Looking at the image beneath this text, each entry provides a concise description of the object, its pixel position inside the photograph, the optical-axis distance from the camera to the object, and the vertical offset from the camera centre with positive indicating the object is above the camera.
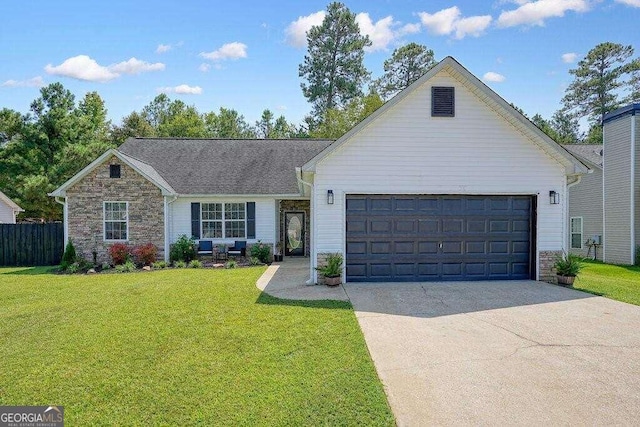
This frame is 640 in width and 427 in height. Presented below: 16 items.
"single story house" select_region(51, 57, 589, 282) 10.90 +0.61
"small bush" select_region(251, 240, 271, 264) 16.16 -1.66
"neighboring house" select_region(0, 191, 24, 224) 25.61 +0.24
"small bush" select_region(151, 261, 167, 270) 14.85 -1.96
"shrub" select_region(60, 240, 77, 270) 14.58 -1.60
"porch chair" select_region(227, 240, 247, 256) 16.42 -1.53
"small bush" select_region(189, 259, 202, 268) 15.02 -1.95
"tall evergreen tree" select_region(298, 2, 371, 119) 41.19 +15.67
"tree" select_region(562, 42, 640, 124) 38.28 +12.96
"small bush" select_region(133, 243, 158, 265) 14.96 -1.57
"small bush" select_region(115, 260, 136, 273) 14.29 -1.99
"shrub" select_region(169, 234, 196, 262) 15.76 -1.50
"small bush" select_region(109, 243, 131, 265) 14.91 -1.54
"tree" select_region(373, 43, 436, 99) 42.81 +15.63
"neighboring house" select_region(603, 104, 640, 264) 17.19 +1.15
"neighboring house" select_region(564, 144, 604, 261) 19.19 -0.13
